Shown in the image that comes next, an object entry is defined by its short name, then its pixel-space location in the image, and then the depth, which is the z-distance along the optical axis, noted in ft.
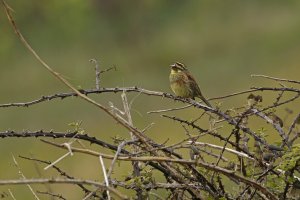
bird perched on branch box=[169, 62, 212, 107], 30.76
